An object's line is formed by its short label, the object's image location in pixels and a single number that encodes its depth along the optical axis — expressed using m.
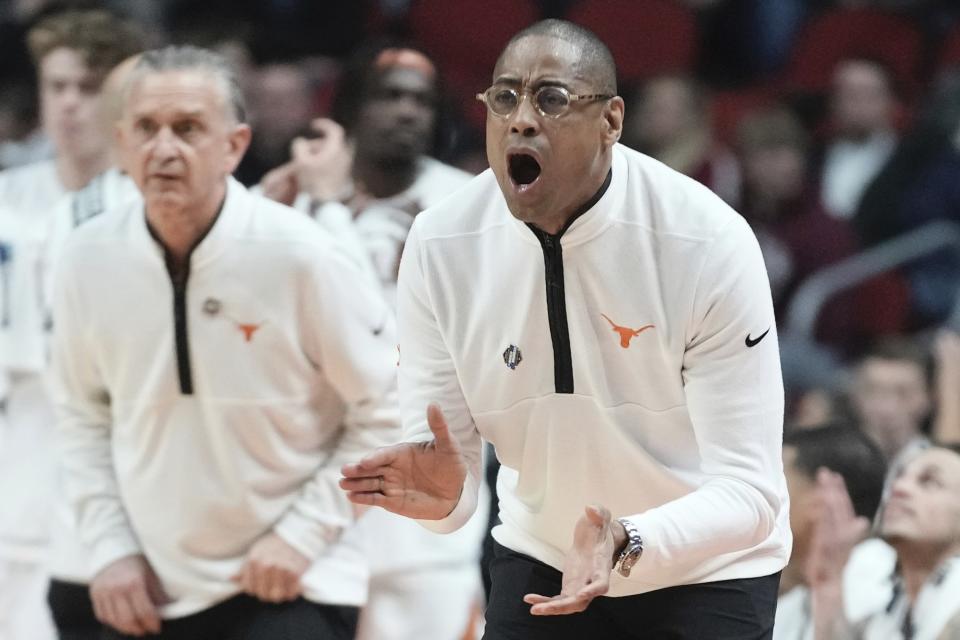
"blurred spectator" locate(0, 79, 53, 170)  18.22
